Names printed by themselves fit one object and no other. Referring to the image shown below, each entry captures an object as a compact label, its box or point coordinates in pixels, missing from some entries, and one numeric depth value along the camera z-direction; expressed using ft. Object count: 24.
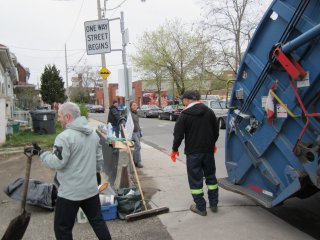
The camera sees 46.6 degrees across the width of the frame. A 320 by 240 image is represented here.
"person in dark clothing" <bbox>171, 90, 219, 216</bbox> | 16.61
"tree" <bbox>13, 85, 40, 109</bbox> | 95.18
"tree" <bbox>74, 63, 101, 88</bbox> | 258.57
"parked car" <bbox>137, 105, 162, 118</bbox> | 111.01
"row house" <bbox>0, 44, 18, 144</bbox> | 40.68
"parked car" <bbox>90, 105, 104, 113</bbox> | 186.36
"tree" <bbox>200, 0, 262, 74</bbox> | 88.43
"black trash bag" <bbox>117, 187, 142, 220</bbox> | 17.07
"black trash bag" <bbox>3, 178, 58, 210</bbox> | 18.13
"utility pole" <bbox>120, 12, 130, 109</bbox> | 27.89
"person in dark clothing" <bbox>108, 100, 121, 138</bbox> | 37.78
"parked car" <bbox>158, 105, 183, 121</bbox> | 89.47
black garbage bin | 53.42
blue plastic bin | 16.66
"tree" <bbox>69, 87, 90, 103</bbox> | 240.32
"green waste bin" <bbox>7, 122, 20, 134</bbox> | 45.26
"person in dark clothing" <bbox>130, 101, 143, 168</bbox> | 28.58
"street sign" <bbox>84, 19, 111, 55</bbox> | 29.40
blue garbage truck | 12.31
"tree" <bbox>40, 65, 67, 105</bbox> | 104.37
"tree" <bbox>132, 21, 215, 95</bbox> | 115.85
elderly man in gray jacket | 11.39
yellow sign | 44.42
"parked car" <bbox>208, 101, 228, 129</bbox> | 60.64
